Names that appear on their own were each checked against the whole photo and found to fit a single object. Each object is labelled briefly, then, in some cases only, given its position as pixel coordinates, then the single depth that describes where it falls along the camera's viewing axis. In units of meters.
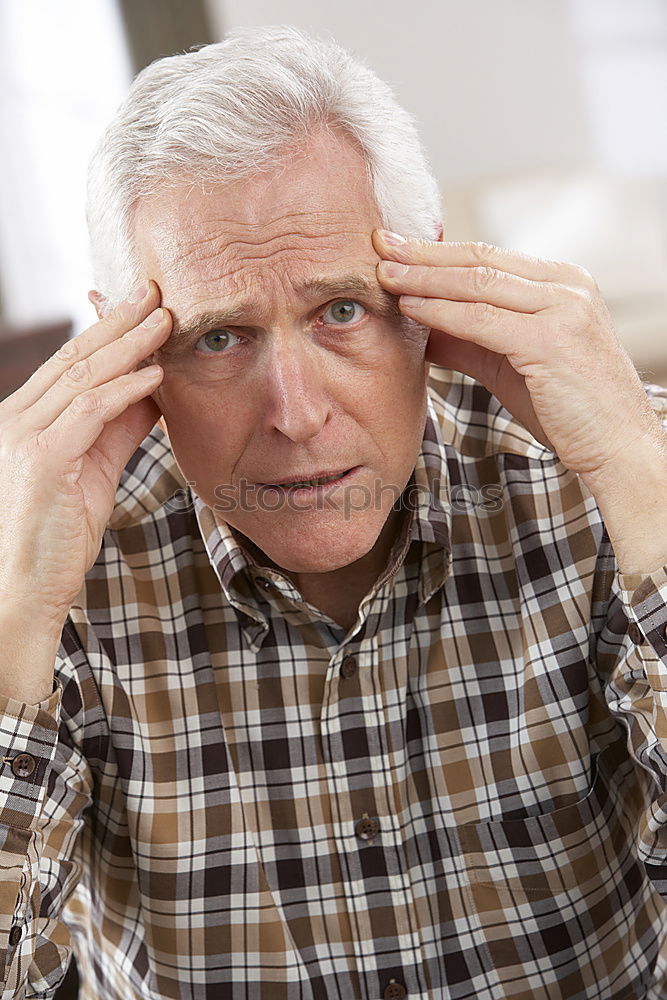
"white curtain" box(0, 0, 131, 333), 5.40
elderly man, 1.26
